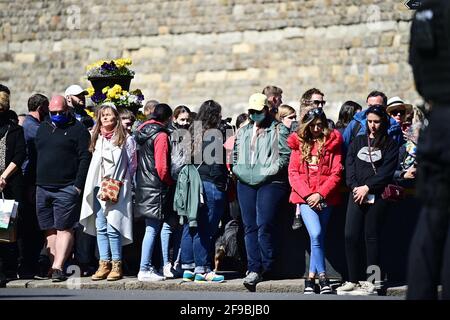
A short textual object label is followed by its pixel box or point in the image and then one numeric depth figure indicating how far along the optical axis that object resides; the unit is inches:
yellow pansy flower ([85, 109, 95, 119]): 651.7
